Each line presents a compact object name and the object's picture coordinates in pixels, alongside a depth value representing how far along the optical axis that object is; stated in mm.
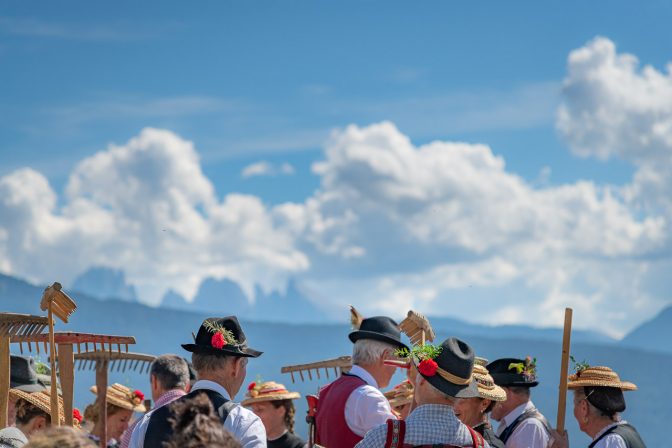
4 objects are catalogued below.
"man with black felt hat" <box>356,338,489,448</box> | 11789
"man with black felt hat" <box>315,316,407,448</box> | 15328
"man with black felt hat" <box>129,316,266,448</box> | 12578
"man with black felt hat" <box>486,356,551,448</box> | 16375
